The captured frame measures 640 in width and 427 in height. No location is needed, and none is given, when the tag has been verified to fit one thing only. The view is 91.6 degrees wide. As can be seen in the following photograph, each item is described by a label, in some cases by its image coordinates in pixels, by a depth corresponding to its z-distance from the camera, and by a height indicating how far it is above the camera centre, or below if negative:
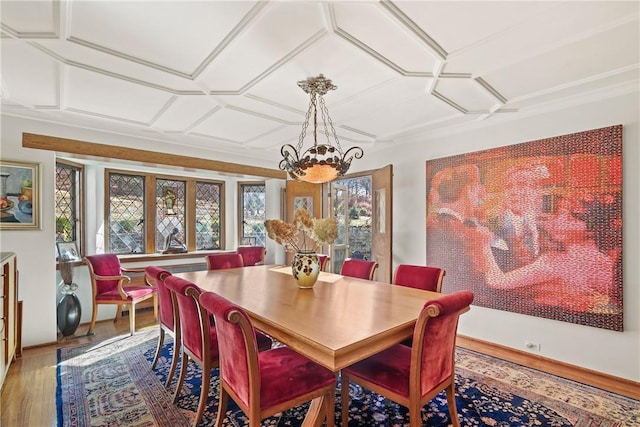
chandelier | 2.42 +0.41
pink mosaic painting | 2.56 -0.15
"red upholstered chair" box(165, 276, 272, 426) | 2.01 -0.88
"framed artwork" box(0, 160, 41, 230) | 3.06 +0.17
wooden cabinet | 2.33 -0.82
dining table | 1.42 -0.61
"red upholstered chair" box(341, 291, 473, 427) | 1.58 -0.90
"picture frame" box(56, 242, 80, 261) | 3.82 -0.50
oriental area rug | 2.05 -1.39
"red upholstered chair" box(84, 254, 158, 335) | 3.70 -0.94
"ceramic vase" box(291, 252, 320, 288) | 2.47 -0.46
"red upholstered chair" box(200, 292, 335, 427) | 1.47 -0.87
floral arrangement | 2.44 -0.14
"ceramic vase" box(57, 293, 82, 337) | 3.47 -1.16
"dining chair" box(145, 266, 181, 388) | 2.50 -0.91
